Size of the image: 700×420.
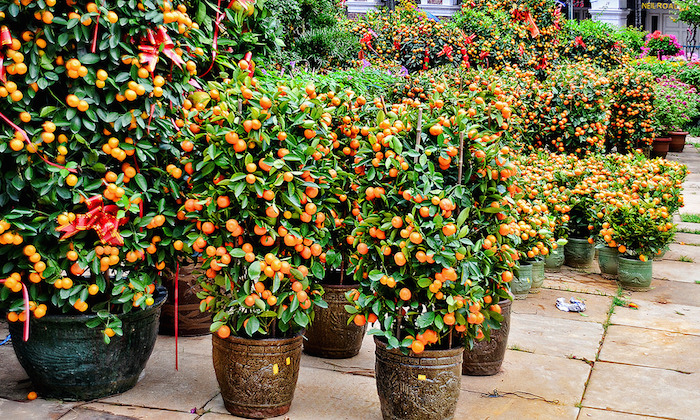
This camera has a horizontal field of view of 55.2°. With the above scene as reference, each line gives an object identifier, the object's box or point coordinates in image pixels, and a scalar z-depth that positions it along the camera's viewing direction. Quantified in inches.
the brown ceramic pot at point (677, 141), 524.7
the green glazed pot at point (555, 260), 253.6
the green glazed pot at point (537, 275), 224.6
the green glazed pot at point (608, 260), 249.3
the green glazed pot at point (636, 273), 233.9
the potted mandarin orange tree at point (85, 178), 123.4
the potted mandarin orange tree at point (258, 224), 126.2
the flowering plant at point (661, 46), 884.7
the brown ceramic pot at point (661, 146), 481.7
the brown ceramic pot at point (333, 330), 165.5
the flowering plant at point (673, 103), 486.9
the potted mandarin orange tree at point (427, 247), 124.8
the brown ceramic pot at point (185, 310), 177.0
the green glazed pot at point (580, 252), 261.1
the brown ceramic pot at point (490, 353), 158.2
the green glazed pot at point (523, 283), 218.1
